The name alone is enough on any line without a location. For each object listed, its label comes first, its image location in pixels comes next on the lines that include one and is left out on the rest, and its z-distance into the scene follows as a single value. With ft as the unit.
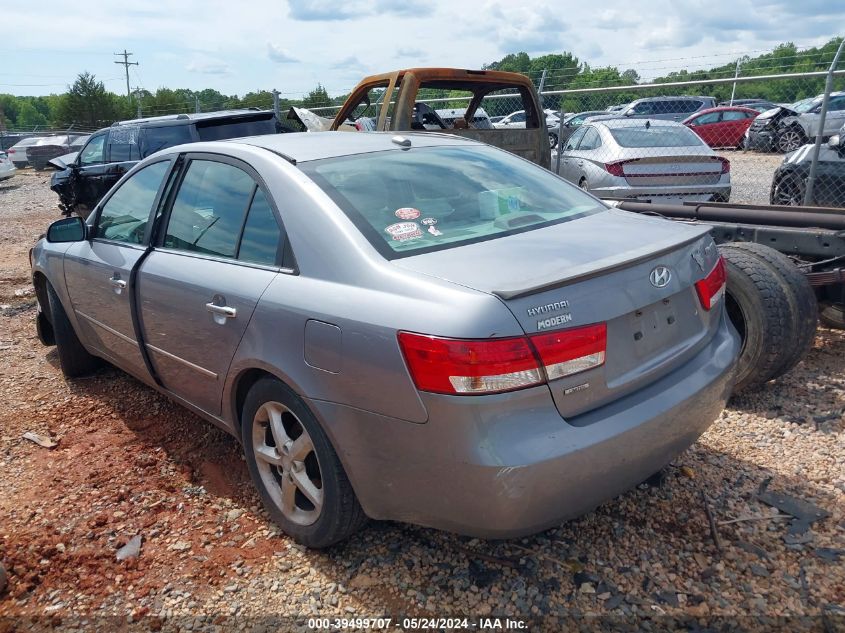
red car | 68.49
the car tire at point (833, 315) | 14.84
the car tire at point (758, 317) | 12.50
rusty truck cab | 20.54
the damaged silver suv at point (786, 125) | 54.24
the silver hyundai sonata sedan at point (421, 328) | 7.00
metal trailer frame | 13.71
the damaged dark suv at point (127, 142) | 28.40
